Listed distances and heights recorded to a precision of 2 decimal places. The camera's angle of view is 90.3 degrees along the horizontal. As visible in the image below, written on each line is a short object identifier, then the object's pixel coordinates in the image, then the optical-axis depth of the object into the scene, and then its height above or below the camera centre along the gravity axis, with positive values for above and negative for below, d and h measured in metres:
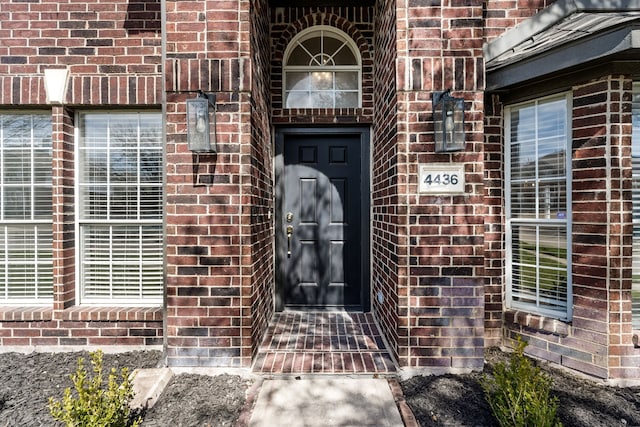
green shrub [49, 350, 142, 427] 1.75 -1.10
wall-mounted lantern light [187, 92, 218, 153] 2.45 +0.69
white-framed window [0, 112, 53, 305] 3.19 +0.12
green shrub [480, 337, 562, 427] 1.79 -1.09
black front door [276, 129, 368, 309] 3.82 -0.13
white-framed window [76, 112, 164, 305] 3.21 +0.06
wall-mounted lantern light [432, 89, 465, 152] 2.41 +0.68
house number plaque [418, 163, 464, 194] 2.56 +0.27
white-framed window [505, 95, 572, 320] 2.79 +0.05
